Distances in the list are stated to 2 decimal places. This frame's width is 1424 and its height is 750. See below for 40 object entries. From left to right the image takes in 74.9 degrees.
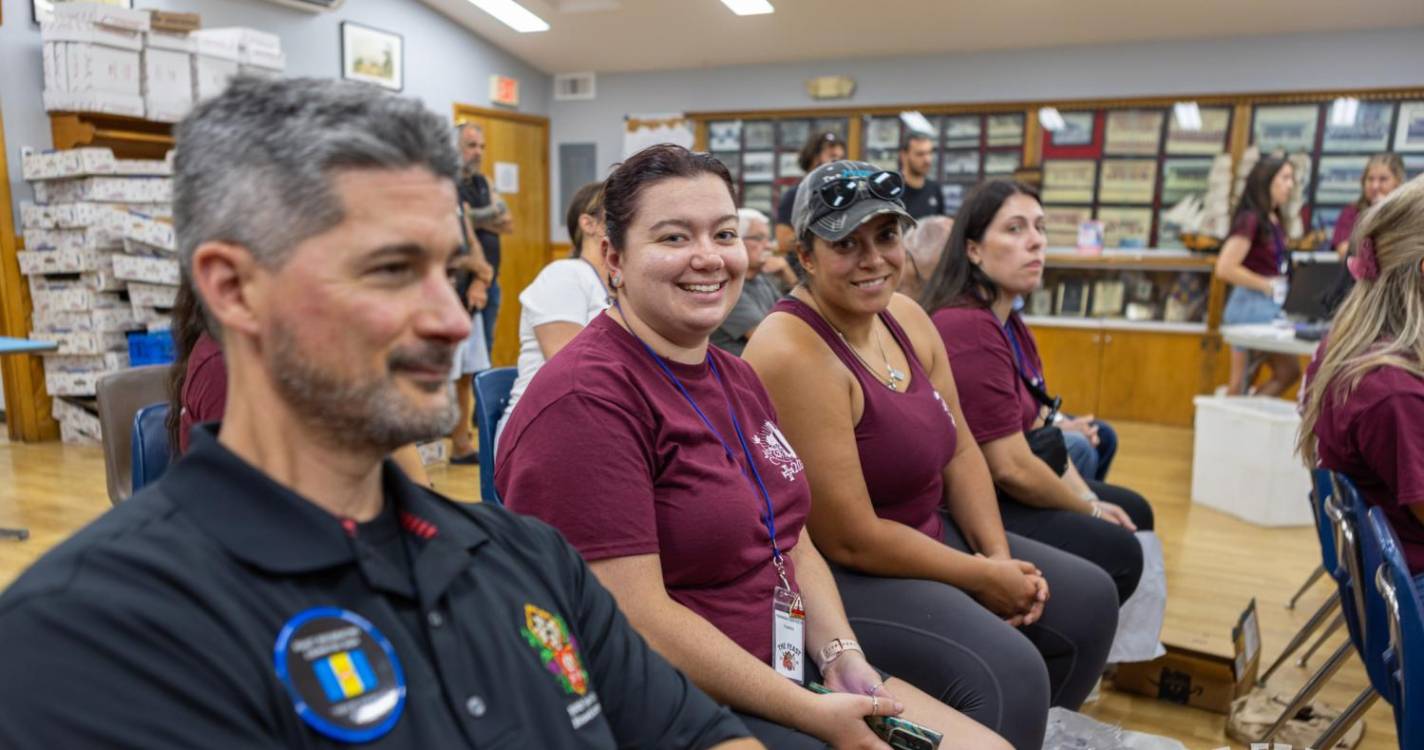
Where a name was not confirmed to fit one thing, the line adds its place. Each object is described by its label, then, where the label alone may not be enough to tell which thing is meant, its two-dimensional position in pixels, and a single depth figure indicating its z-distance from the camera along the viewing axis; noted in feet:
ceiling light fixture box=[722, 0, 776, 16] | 20.62
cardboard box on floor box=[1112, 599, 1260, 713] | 7.74
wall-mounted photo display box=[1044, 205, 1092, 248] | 21.31
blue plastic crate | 16.69
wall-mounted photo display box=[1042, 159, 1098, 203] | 21.20
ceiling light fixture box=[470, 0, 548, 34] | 22.47
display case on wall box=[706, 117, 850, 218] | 23.84
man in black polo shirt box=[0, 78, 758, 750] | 2.04
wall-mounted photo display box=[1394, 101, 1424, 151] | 18.90
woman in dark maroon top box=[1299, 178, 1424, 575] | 5.46
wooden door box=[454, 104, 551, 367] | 25.31
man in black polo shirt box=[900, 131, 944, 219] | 16.56
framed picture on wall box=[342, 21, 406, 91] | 21.03
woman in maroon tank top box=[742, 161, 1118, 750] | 5.18
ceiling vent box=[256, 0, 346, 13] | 19.76
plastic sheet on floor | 5.48
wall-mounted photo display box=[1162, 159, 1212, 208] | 20.38
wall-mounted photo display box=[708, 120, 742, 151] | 24.58
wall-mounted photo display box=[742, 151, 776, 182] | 24.25
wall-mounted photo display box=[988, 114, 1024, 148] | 21.62
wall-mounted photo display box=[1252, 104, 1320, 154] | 19.51
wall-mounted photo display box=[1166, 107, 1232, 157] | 20.12
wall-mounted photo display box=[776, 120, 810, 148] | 23.80
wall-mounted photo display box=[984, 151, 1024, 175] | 21.72
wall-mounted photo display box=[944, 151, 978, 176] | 22.16
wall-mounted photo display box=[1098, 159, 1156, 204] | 20.85
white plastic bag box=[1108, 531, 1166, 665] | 7.88
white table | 13.16
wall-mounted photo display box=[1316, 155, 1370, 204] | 19.36
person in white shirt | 8.89
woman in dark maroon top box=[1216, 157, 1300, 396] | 15.75
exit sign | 24.89
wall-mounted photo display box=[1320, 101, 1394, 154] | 19.08
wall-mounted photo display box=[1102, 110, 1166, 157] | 20.65
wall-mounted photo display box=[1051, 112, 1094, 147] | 21.06
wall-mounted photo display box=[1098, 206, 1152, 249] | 21.02
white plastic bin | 12.87
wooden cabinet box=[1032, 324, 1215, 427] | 19.70
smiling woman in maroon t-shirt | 4.09
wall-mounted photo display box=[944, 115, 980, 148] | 22.06
